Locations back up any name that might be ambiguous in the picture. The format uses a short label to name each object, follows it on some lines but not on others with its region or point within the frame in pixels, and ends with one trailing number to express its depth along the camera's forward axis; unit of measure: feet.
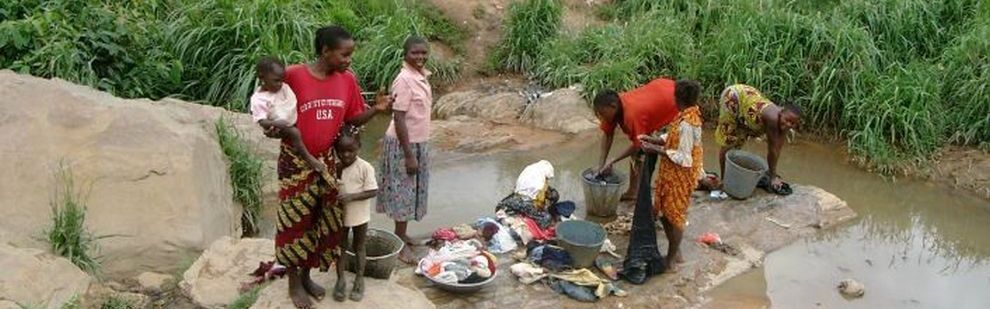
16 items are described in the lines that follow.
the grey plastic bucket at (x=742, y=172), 19.89
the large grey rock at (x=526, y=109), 26.48
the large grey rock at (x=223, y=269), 14.06
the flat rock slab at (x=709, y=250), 15.47
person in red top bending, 17.34
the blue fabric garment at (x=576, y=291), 15.57
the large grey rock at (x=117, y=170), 15.12
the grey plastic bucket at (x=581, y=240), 16.03
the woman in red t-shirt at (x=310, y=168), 11.94
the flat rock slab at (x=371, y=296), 13.00
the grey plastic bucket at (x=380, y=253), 14.05
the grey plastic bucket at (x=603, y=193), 18.83
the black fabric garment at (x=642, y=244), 16.11
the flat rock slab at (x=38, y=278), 12.62
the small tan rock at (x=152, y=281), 14.80
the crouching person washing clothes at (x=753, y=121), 19.29
